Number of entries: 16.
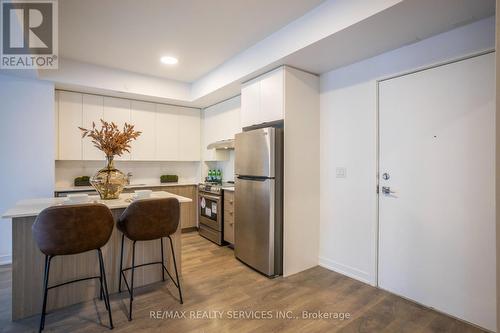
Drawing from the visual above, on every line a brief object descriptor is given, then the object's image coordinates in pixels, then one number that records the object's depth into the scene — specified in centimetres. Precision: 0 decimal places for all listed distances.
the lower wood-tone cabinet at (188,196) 439
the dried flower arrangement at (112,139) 256
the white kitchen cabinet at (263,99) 282
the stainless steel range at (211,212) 385
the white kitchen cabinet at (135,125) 372
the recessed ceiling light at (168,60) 331
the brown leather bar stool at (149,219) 204
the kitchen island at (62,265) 198
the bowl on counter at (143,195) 253
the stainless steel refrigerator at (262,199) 274
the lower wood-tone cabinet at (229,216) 363
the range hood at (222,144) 408
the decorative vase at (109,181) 257
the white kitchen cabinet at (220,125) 404
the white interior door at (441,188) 191
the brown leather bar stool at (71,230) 170
